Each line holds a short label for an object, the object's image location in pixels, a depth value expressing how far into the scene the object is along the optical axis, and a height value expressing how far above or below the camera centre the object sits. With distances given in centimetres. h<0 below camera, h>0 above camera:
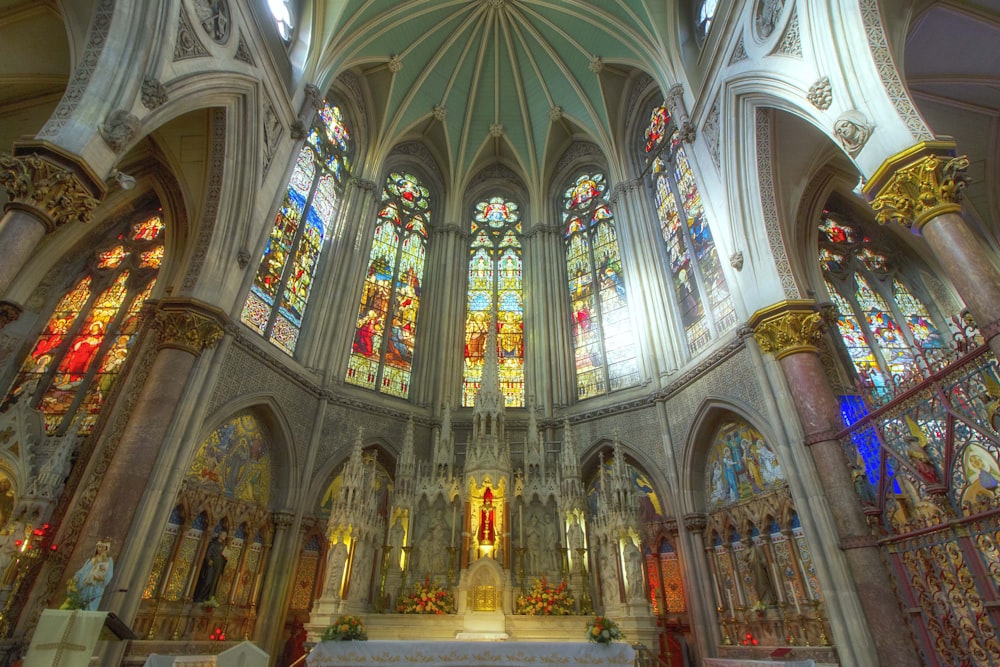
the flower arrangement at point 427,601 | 940 +47
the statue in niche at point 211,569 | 978 +101
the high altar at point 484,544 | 911 +152
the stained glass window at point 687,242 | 1246 +919
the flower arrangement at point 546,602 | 941 +47
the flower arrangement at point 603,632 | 701 +0
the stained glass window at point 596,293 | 1498 +942
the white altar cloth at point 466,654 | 670 -27
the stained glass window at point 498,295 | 1605 +1007
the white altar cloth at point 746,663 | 666 -35
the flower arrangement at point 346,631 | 689 -2
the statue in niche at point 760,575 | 966 +99
